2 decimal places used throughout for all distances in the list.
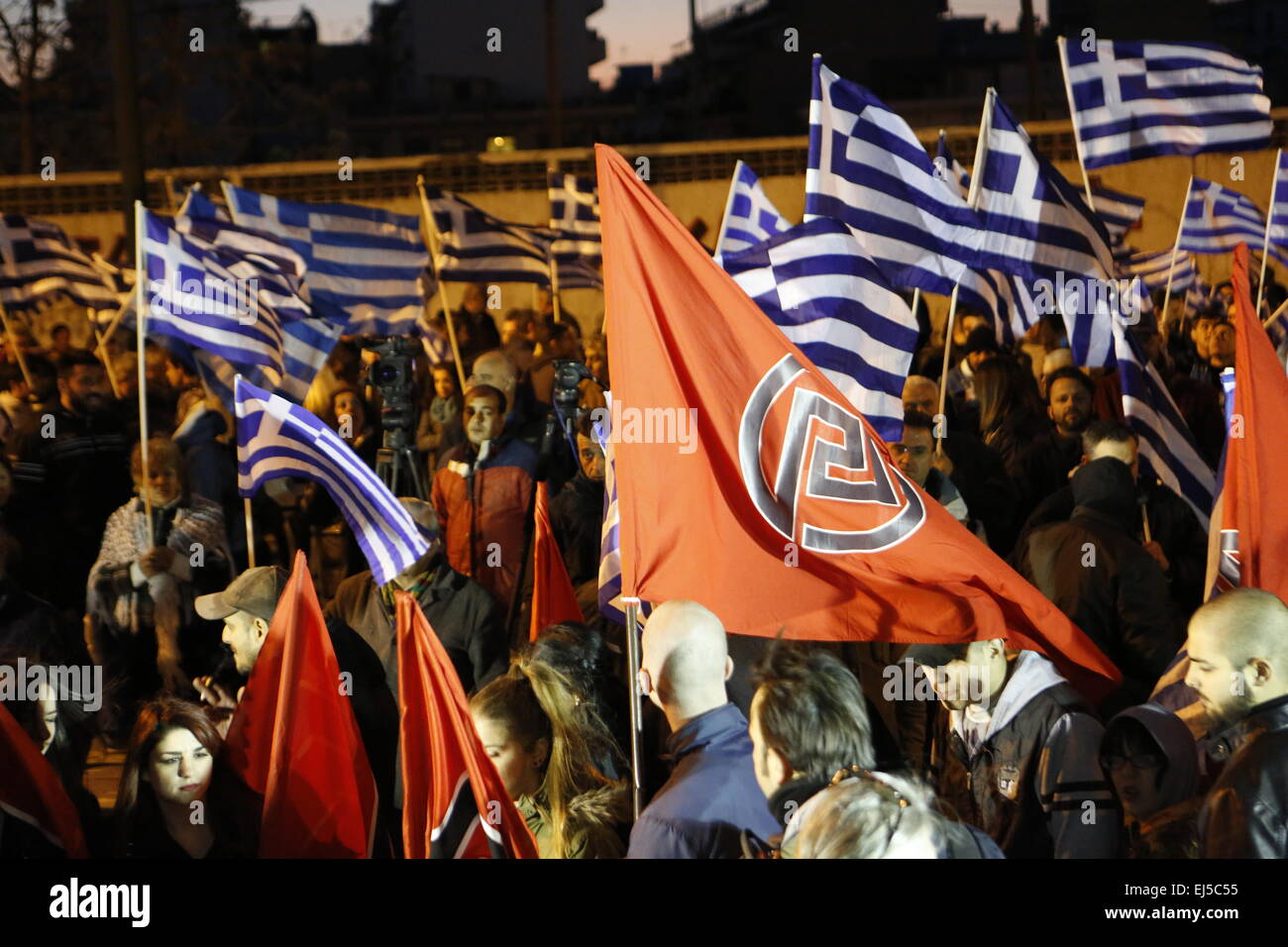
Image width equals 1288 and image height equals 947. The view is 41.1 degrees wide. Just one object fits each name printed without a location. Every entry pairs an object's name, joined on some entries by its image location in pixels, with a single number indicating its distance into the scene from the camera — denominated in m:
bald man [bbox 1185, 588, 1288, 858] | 3.75
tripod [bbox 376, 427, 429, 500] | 7.50
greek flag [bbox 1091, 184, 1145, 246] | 13.18
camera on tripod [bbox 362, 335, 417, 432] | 7.67
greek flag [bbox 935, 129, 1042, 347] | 8.77
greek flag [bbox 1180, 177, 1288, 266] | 11.39
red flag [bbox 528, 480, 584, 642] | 5.75
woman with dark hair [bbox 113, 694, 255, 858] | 4.38
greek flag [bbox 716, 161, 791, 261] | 8.52
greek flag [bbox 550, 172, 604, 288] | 13.21
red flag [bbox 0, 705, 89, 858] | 4.45
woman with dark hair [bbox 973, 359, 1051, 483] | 8.20
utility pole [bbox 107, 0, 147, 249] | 11.91
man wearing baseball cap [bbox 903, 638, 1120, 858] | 4.36
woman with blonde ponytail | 4.55
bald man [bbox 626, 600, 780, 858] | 3.86
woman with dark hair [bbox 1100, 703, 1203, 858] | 4.23
